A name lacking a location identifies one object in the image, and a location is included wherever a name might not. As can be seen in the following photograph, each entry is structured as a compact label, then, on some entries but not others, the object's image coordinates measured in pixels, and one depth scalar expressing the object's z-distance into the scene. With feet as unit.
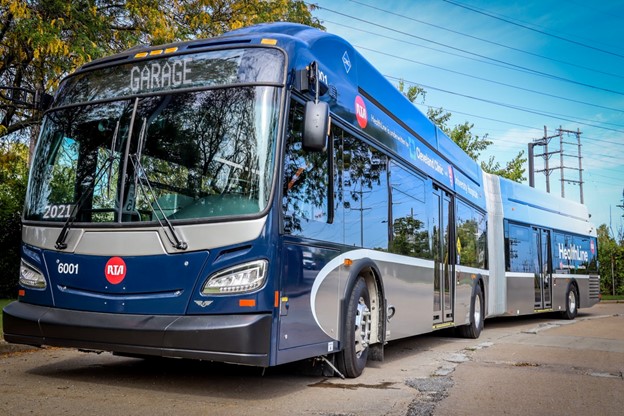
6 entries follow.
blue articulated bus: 16.98
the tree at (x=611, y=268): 114.11
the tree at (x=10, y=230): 54.95
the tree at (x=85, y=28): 36.63
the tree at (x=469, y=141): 117.70
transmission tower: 158.10
